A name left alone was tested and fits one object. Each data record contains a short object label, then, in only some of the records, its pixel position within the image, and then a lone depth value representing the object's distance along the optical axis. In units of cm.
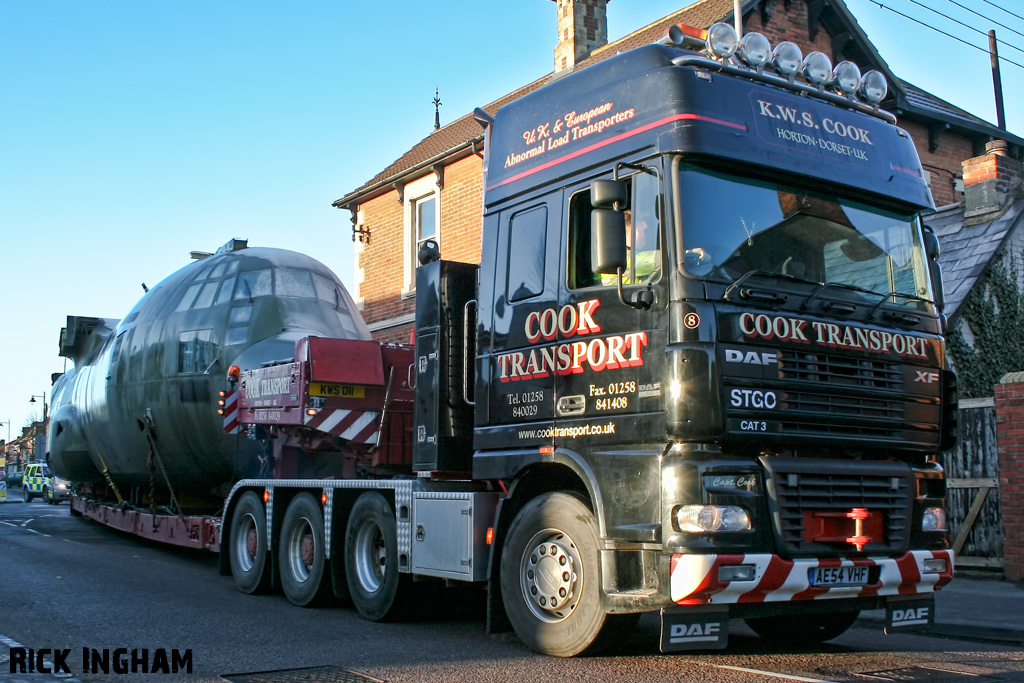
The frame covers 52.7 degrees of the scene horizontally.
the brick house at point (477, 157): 1814
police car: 3662
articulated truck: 588
